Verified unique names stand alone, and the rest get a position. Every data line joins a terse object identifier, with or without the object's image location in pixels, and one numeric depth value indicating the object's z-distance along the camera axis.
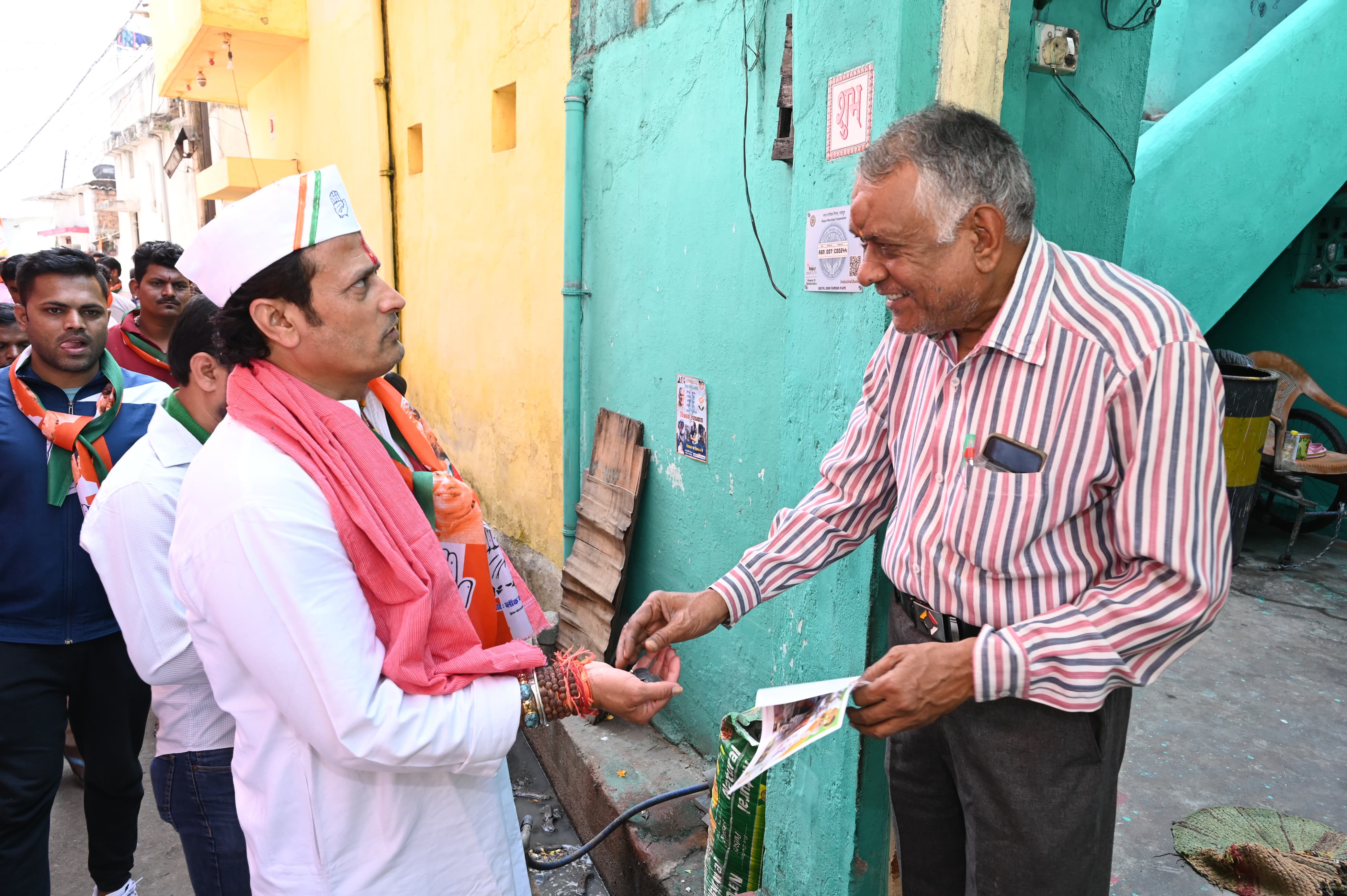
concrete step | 3.22
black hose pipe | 3.34
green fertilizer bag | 2.52
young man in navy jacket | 2.72
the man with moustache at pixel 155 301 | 4.39
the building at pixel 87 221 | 29.23
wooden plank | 4.28
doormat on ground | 2.86
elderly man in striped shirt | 1.44
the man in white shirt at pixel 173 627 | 2.16
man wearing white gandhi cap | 1.46
